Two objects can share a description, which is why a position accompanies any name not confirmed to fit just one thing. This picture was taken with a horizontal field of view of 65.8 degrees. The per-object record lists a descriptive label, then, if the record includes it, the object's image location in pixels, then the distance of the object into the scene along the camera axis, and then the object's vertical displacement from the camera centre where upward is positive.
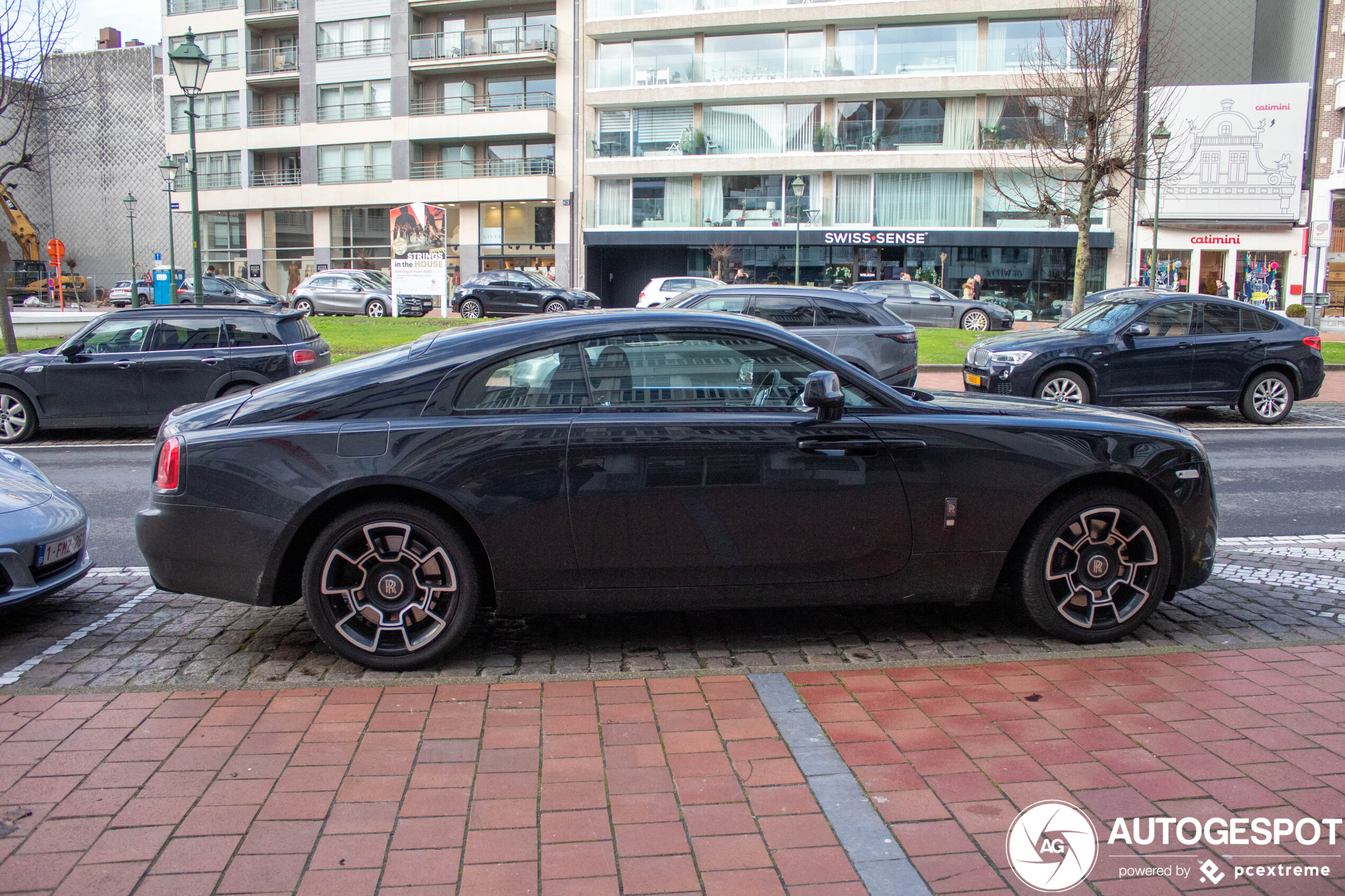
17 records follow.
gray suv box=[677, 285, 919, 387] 12.79 -0.12
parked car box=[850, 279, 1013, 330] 29.34 +0.14
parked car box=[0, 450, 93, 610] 4.78 -1.12
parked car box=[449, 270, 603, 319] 32.91 +0.35
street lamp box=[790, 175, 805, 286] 37.88 +4.37
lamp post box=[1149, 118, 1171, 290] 27.20 +4.71
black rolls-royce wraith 4.27 -0.76
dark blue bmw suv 12.84 -0.56
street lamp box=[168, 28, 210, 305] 16.98 +3.90
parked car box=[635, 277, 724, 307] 29.05 +0.62
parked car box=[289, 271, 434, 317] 34.31 +0.32
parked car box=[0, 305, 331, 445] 11.76 -0.70
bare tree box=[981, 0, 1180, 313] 23.23 +5.12
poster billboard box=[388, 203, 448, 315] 32.53 +1.97
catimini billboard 40.53 +6.38
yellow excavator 57.44 +2.08
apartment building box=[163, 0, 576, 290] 47.09 +8.37
